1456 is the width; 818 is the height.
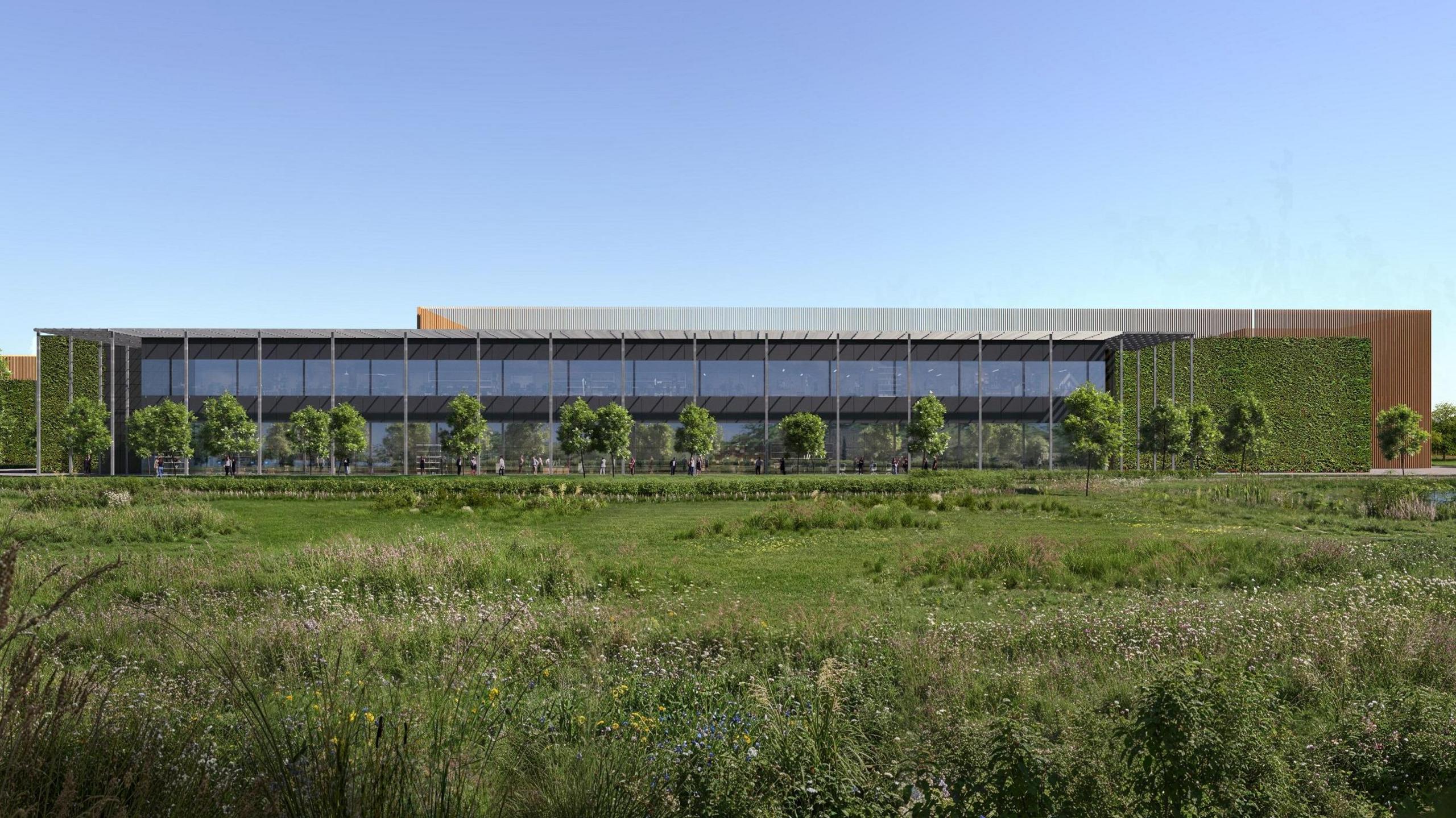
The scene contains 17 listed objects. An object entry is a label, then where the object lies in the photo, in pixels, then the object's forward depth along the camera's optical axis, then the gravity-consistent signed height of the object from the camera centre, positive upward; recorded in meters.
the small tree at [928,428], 44.41 -0.31
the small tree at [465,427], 43.94 -0.09
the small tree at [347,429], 44.06 -0.17
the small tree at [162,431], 44.16 -0.20
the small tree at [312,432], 44.75 -0.29
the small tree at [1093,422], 33.41 -0.08
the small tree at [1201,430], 45.84 -0.54
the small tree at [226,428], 44.12 -0.06
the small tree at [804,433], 44.19 -0.52
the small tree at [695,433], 45.41 -0.47
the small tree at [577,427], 41.78 -0.13
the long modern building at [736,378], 49.19 +2.53
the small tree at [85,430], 44.41 -0.12
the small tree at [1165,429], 40.12 -0.41
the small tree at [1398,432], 46.09 -0.70
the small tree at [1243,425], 42.69 -0.28
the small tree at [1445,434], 77.06 -1.38
